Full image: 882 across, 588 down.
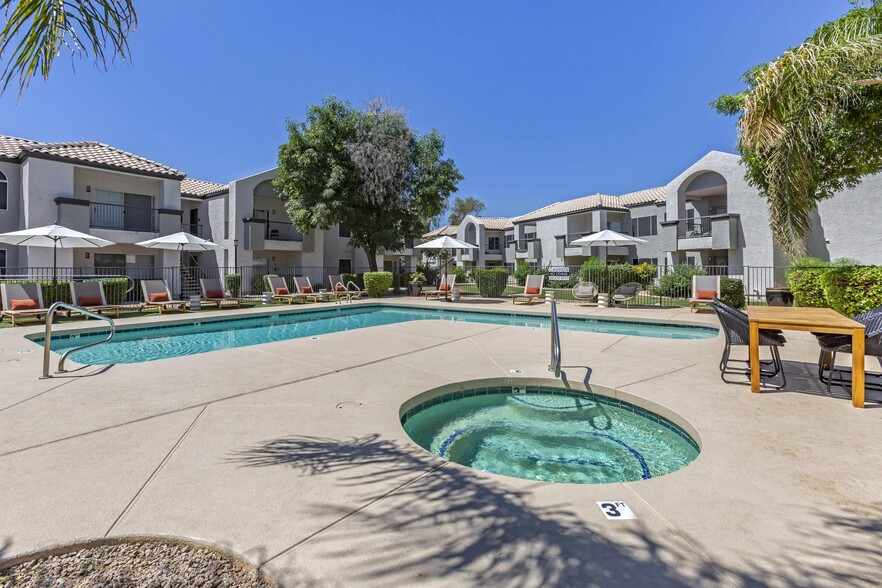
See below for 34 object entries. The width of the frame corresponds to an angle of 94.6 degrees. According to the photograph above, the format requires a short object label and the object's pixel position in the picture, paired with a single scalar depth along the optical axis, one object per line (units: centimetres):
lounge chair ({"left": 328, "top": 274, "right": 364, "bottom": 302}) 1843
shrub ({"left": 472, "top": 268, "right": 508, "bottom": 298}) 1967
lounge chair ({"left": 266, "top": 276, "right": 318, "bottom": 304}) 1703
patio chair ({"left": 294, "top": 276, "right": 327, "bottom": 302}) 1777
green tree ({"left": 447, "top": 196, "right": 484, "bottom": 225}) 5980
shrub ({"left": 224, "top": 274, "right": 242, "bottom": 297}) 2104
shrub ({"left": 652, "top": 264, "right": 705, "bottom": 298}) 1909
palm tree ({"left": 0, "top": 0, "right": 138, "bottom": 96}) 215
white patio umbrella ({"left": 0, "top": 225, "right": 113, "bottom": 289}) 1154
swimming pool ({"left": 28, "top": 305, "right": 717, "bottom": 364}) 829
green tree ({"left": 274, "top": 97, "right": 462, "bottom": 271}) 2012
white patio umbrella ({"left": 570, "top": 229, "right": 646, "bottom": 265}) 1559
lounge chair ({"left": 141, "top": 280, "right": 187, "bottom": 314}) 1318
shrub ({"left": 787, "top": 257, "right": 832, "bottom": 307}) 1001
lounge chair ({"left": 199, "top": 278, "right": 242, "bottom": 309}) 1526
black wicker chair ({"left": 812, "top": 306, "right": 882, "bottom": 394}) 423
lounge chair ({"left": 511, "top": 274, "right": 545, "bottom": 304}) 1664
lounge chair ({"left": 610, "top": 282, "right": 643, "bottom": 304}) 1498
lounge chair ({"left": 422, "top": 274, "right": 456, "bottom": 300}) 1948
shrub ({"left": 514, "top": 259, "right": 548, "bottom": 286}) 2738
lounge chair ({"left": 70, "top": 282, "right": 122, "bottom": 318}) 1204
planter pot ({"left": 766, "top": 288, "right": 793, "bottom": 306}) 1155
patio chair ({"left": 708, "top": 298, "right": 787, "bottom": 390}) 475
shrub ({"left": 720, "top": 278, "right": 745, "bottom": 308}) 1320
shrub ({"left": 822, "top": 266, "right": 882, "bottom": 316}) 815
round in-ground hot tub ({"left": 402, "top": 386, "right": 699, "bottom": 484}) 350
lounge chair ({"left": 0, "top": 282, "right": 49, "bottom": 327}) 1052
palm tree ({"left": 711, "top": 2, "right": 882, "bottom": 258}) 631
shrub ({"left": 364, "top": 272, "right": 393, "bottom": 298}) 1988
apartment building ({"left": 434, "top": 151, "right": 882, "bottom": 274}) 1653
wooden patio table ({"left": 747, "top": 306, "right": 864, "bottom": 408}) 398
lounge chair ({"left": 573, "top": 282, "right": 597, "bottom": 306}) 1546
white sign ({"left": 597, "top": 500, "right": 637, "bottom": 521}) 222
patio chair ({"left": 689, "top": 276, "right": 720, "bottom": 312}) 1316
